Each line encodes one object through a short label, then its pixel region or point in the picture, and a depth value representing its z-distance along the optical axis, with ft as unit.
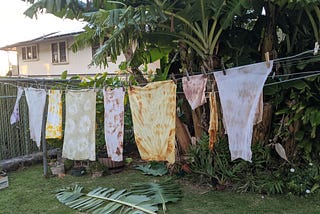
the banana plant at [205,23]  12.89
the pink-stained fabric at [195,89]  12.44
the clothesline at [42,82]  19.07
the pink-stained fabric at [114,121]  14.67
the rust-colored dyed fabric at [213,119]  12.65
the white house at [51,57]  44.98
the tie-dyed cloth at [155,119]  13.17
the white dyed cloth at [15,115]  19.31
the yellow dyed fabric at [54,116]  16.90
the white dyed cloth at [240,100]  10.89
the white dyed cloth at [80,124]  15.65
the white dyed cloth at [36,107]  17.37
